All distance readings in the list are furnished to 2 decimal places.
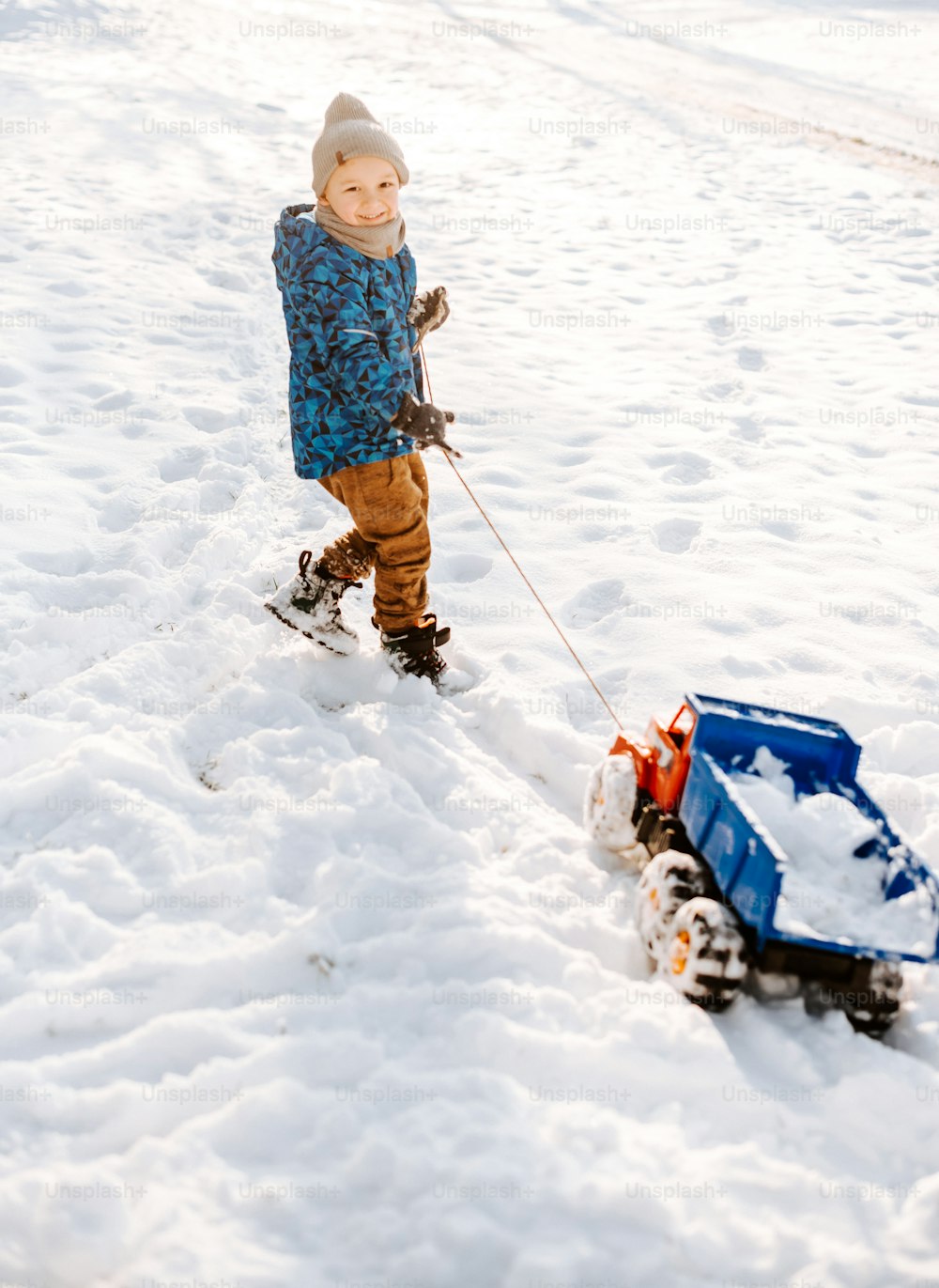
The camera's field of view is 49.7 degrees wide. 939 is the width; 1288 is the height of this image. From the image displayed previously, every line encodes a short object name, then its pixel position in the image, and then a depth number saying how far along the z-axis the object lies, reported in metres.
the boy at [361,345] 2.93
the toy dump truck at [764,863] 2.20
